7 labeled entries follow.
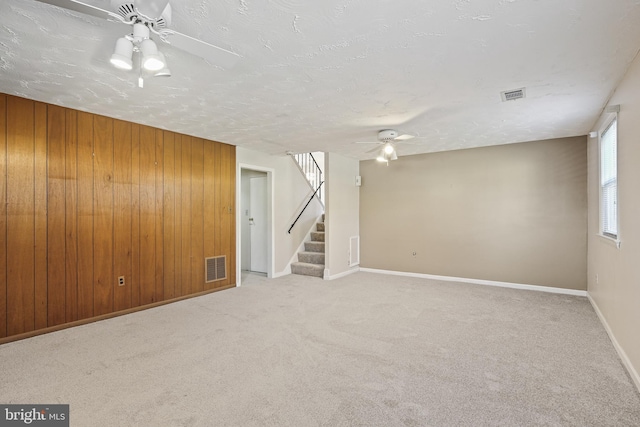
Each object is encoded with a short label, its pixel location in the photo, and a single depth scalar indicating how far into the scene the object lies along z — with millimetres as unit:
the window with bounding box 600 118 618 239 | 3256
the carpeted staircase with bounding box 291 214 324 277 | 6172
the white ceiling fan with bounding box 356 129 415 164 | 4266
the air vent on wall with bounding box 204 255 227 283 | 4977
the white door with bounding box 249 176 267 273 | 6387
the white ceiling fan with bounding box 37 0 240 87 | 1535
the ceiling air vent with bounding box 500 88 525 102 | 2957
